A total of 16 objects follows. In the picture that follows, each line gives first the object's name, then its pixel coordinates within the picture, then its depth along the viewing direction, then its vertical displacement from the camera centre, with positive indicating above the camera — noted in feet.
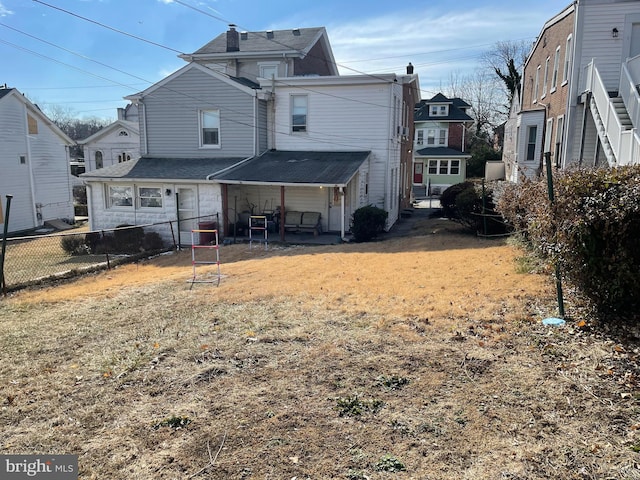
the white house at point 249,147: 61.82 +6.52
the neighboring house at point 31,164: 78.79 +4.95
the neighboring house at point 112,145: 113.50 +11.74
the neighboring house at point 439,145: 125.18 +13.75
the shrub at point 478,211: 49.03 -2.03
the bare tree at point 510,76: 156.88 +39.97
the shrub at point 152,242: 57.57 -6.30
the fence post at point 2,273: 34.35 -6.04
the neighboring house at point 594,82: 42.83 +11.86
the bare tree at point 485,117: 178.50 +29.14
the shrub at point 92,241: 58.08 -6.27
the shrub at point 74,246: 57.67 -6.83
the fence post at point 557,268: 20.53 -3.35
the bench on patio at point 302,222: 61.87 -4.03
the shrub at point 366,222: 55.52 -3.69
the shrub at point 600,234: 17.87 -1.70
